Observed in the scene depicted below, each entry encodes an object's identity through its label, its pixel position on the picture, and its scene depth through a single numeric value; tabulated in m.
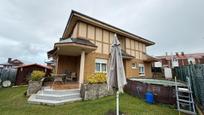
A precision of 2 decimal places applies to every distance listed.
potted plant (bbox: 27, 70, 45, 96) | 7.85
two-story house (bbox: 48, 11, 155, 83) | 8.82
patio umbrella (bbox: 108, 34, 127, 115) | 4.50
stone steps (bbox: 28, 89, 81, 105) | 6.14
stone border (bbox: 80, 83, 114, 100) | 6.96
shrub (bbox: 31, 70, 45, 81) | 8.27
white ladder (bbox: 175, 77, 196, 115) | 4.79
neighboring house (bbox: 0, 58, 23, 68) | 34.56
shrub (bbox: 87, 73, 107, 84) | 7.42
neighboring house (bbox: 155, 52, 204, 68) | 32.78
